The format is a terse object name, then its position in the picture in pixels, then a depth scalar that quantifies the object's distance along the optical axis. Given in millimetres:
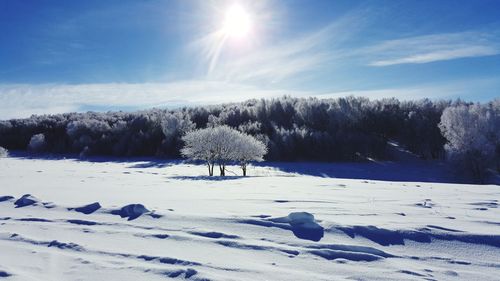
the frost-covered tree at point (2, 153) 63188
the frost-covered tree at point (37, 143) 77062
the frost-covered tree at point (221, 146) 36156
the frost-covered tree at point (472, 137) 43125
